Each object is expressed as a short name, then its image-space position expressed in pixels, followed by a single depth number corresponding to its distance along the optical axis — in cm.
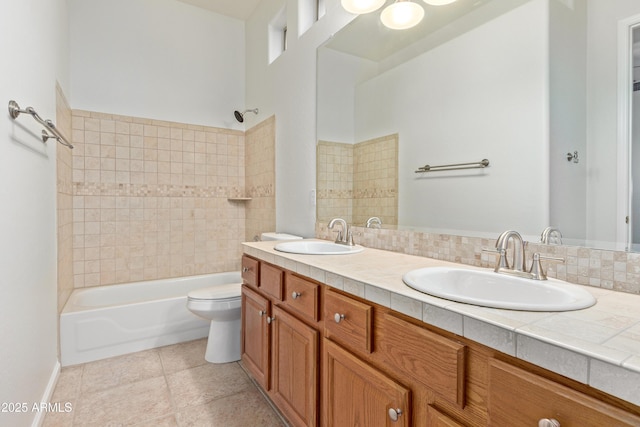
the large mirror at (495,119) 98
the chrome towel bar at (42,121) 129
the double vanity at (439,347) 54
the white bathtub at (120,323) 226
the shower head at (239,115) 352
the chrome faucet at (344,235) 183
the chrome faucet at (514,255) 103
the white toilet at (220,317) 222
